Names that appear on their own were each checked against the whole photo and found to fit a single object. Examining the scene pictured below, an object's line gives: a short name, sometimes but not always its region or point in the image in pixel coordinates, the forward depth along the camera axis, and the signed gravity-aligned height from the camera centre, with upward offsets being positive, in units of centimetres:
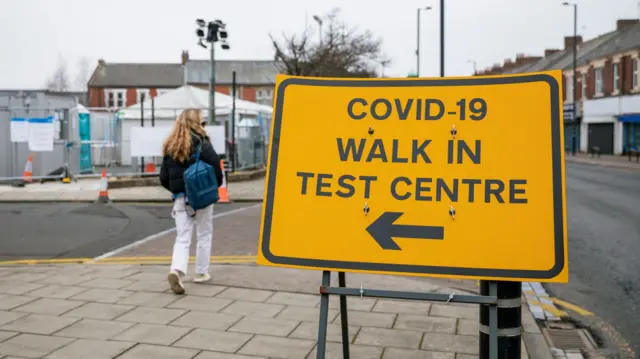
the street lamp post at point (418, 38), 3647 +662
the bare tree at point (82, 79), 10794 +1279
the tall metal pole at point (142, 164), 2014 -24
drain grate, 511 -146
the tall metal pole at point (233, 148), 1973 +28
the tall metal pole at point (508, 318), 314 -77
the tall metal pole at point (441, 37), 1698 +322
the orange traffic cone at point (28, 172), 1917 -47
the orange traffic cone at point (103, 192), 1512 -83
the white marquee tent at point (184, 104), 2464 +209
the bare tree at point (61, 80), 11262 +1309
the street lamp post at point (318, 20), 3841 +808
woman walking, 657 -15
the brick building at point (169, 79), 8069 +987
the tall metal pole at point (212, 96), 2003 +189
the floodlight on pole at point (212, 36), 2020 +377
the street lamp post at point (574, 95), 4379 +447
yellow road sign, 311 -10
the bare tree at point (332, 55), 3341 +584
